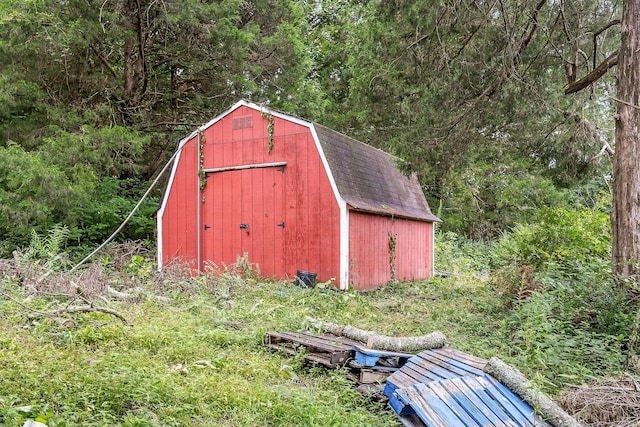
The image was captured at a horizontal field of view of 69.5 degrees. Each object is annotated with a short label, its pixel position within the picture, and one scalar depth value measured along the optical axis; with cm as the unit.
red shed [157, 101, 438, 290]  887
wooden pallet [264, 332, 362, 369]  418
